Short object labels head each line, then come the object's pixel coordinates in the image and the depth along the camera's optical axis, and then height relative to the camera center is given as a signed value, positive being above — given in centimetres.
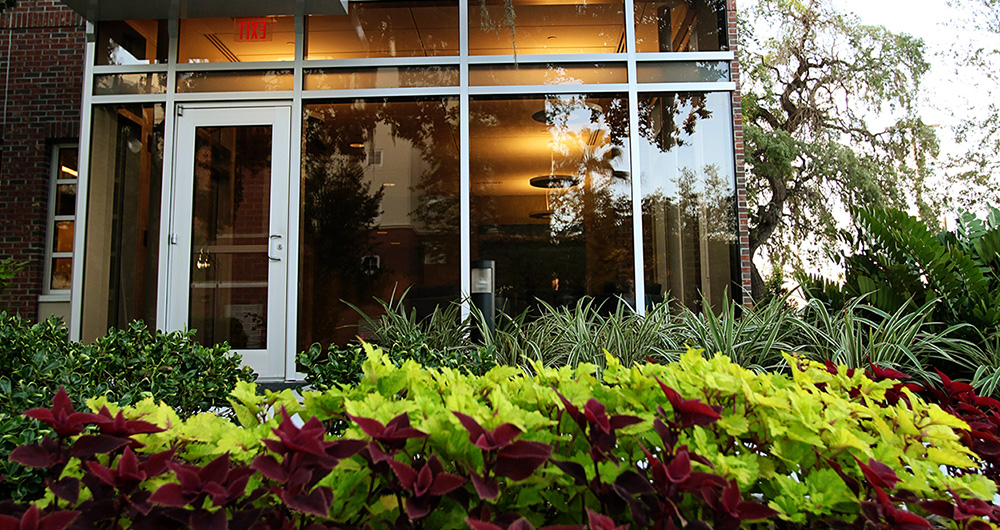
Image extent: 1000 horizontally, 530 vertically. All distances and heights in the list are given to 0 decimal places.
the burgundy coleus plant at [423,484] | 69 -22
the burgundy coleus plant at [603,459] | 76 -22
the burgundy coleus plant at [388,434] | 74 -17
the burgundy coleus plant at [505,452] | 72 -19
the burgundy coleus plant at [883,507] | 74 -27
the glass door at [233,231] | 490 +55
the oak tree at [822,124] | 1290 +388
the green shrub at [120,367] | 150 -21
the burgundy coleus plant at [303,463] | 68 -20
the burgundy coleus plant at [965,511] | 78 -28
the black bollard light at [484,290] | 351 +4
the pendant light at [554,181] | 515 +99
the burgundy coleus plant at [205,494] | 67 -22
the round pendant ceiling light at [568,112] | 518 +158
